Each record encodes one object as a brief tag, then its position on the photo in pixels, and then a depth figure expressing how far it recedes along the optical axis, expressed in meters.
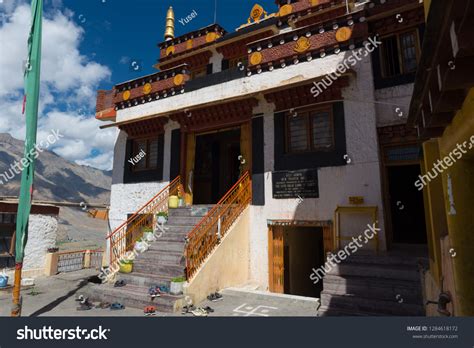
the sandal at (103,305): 7.84
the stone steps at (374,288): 6.38
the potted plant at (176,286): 7.79
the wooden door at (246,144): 11.71
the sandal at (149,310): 7.35
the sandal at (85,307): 7.73
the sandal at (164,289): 8.00
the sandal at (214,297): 8.31
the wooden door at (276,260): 10.30
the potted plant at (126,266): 9.25
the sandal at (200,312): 7.08
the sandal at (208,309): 7.32
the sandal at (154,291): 7.77
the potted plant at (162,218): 11.56
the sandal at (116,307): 7.71
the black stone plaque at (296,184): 10.04
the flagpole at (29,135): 7.04
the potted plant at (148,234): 10.69
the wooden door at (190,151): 13.40
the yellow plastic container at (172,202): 12.34
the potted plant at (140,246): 10.28
